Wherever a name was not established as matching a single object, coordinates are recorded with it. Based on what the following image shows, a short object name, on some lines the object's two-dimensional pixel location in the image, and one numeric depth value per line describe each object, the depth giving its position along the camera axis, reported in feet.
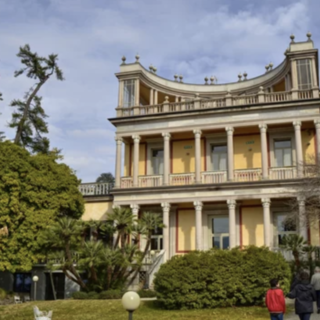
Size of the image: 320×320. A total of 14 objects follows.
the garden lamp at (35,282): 91.09
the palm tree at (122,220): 73.56
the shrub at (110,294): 68.08
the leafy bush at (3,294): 85.57
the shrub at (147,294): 71.36
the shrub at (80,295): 69.46
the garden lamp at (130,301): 31.73
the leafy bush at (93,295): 68.90
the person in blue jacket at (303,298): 34.99
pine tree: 116.47
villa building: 90.63
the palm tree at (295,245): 71.97
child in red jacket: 34.40
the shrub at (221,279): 55.77
